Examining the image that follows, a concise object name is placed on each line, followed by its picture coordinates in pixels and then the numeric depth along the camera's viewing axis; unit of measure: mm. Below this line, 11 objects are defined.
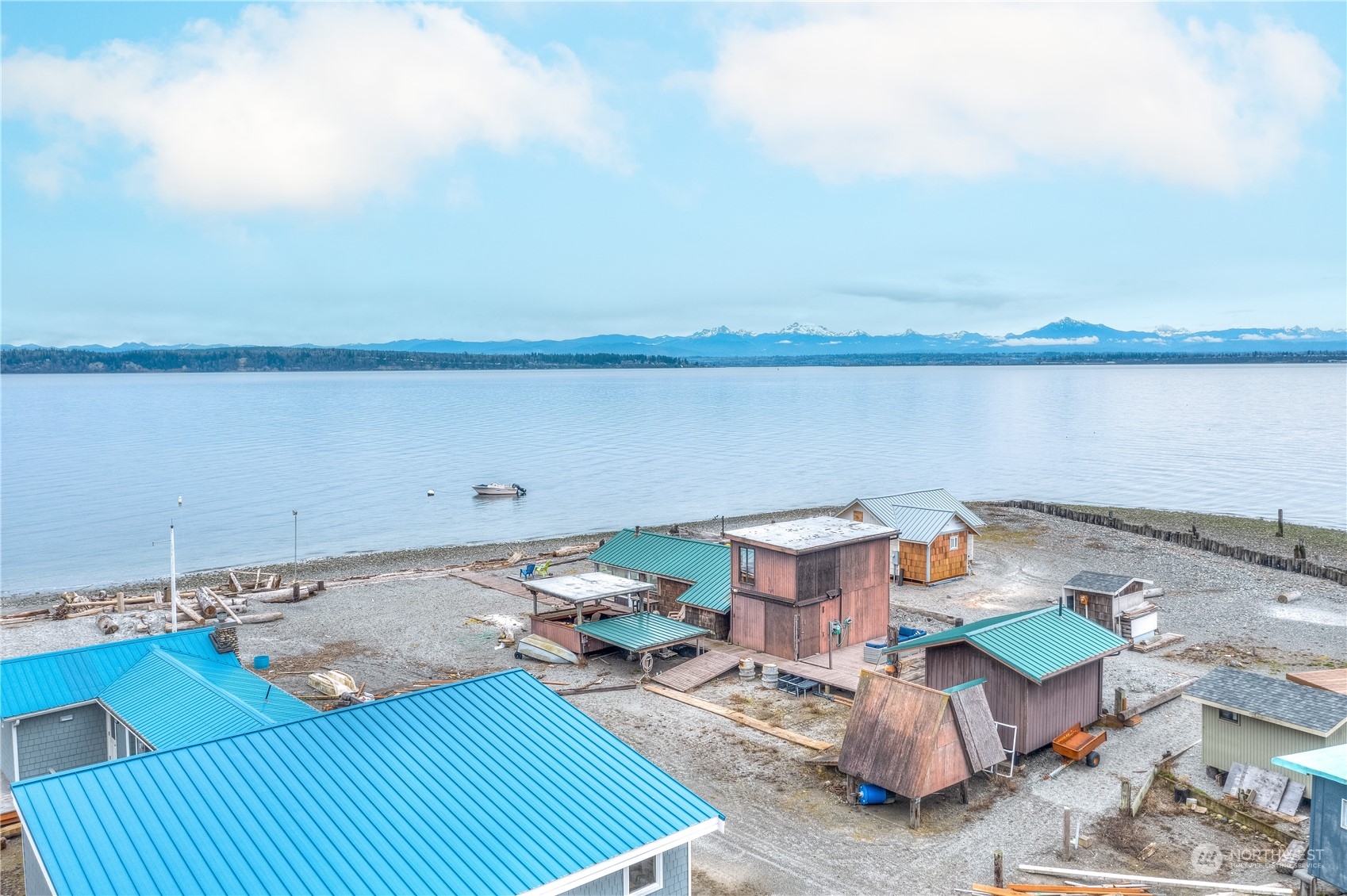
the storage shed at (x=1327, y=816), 15477
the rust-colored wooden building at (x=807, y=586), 30484
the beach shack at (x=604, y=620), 30406
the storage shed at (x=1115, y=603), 32250
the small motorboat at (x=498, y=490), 82125
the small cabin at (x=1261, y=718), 19391
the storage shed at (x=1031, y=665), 22375
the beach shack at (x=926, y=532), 42875
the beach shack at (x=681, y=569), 33562
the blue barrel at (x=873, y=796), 20016
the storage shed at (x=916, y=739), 19328
